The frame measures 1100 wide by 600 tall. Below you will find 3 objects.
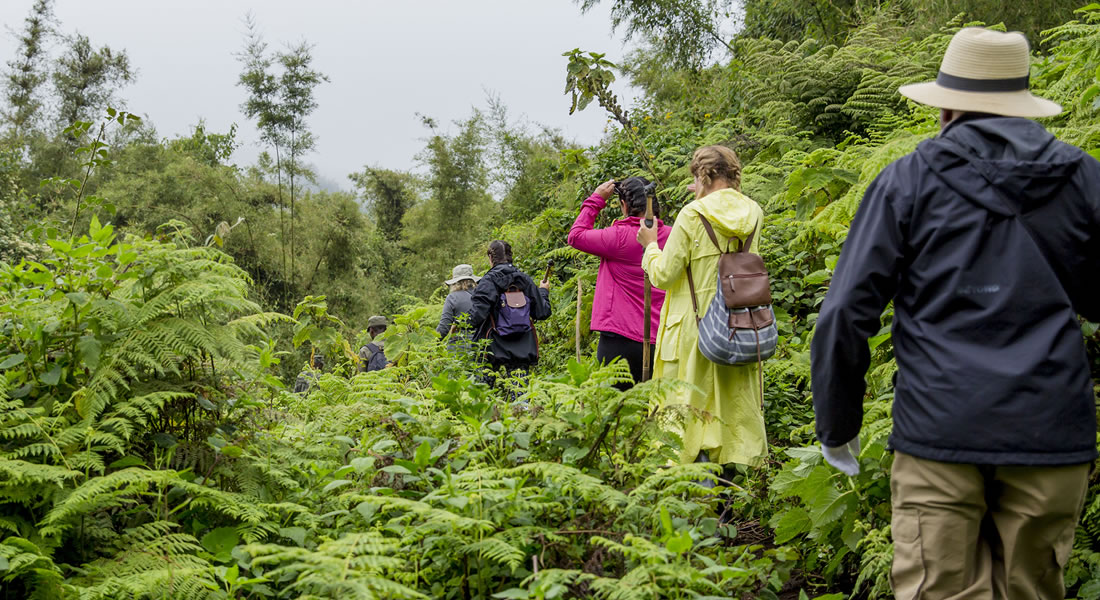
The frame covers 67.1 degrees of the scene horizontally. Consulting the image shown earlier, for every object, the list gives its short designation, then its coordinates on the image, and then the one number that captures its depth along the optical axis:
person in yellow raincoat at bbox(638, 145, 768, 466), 4.34
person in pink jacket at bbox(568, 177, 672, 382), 5.55
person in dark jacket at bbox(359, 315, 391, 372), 8.94
